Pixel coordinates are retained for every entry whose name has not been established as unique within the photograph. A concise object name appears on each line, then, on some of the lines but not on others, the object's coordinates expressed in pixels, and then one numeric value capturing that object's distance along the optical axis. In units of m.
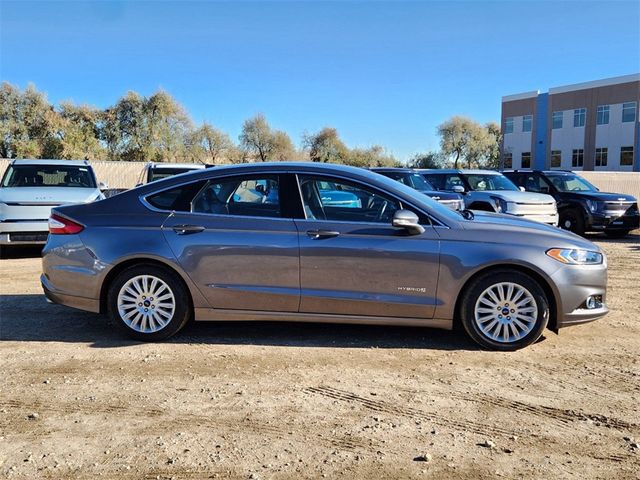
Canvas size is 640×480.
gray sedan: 4.91
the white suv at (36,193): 10.02
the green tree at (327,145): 55.25
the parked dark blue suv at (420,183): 12.12
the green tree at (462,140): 65.94
